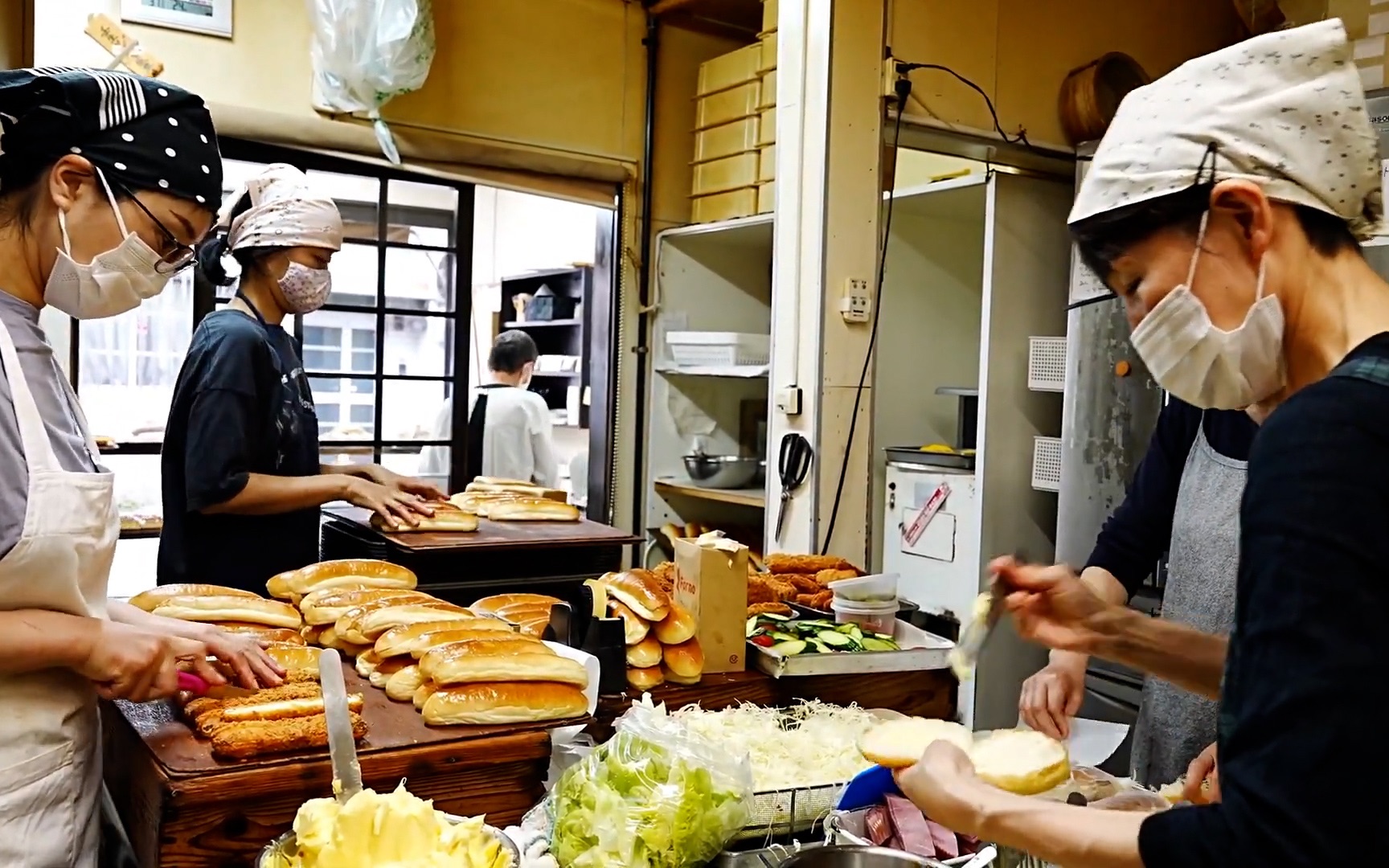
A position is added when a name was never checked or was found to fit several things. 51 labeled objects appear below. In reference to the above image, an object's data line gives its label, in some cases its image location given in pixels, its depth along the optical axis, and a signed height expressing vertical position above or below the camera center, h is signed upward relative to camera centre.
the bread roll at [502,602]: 2.26 -0.49
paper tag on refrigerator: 4.21 -0.51
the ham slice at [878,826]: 1.44 -0.60
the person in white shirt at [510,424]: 5.79 -0.26
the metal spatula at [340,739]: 1.41 -0.48
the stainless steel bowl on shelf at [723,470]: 5.30 -0.44
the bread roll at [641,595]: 2.00 -0.41
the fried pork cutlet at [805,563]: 2.84 -0.48
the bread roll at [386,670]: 1.87 -0.53
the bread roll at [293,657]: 1.84 -0.50
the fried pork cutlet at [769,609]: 2.38 -0.51
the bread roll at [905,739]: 1.36 -0.46
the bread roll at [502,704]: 1.67 -0.52
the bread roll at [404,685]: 1.80 -0.52
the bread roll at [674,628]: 2.00 -0.46
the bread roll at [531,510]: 3.63 -0.46
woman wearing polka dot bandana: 1.47 -0.11
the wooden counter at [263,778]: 1.43 -0.59
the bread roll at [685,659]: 1.99 -0.52
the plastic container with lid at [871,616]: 2.33 -0.50
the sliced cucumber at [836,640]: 2.15 -0.52
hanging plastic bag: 4.29 +1.31
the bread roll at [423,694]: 1.73 -0.52
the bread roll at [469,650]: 1.74 -0.46
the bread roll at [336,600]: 2.13 -0.47
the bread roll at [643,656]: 1.96 -0.51
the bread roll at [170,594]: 2.13 -0.46
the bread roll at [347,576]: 2.36 -0.46
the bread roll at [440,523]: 3.15 -0.45
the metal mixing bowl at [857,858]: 1.39 -0.61
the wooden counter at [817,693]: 1.94 -0.60
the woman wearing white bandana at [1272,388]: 0.82 +0.01
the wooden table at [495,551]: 3.11 -0.54
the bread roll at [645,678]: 1.95 -0.55
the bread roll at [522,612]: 2.20 -0.49
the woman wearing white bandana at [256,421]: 2.69 -0.14
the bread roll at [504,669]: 1.71 -0.48
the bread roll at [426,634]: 1.86 -0.46
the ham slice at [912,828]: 1.42 -0.59
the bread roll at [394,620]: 2.00 -0.46
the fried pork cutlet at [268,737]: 1.49 -0.52
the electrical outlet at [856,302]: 3.74 +0.29
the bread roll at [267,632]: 2.03 -0.51
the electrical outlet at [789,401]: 3.77 -0.06
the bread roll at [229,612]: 2.08 -0.48
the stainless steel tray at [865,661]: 2.06 -0.54
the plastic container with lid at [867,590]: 2.35 -0.45
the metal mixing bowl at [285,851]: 1.25 -0.57
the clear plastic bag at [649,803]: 1.37 -0.56
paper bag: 2.07 -0.42
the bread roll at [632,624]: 1.98 -0.46
